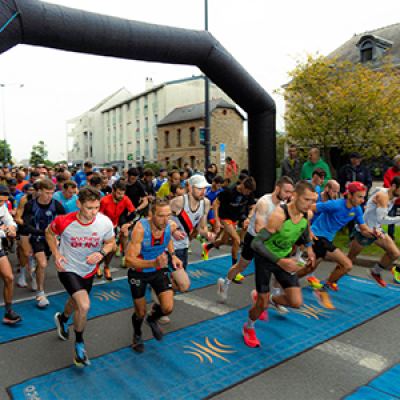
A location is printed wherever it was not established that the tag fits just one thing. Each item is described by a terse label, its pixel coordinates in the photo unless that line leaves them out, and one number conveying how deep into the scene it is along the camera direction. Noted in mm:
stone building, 39719
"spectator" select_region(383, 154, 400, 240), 8453
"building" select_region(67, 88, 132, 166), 64875
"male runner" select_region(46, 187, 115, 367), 4109
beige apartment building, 47531
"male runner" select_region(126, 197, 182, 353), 4297
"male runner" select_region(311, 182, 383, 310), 5871
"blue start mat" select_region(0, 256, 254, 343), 5180
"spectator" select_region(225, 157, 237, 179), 15930
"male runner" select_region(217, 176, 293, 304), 5551
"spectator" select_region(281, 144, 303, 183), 10286
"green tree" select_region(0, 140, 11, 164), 90650
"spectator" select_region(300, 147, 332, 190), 9656
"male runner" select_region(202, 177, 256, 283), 7711
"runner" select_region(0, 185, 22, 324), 5110
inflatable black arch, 6199
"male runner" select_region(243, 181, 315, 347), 4289
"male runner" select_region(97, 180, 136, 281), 7488
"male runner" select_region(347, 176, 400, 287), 6297
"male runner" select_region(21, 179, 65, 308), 6082
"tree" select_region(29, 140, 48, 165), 77312
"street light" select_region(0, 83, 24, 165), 41516
